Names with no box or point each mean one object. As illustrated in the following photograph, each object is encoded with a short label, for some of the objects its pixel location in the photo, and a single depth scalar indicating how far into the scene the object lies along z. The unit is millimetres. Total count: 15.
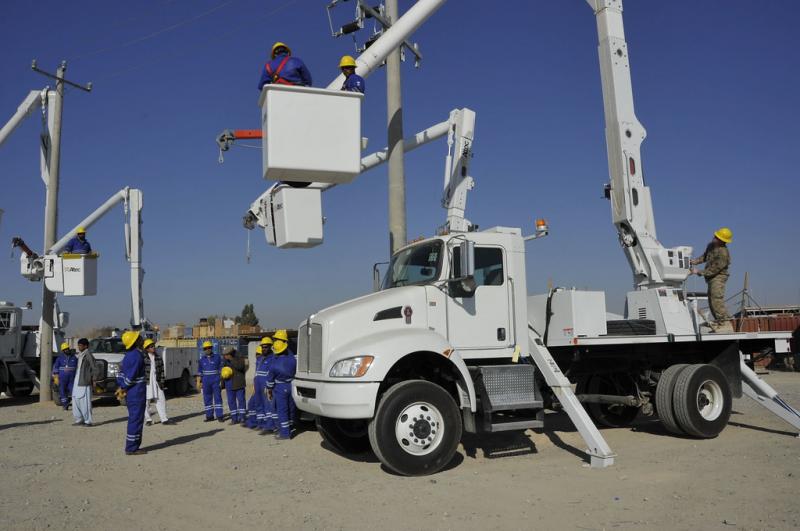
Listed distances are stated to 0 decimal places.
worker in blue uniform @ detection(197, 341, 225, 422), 12500
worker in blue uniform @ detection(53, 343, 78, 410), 14359
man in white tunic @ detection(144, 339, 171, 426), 12274
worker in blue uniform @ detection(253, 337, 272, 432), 10477
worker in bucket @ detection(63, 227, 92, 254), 15961
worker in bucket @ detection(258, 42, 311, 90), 7246
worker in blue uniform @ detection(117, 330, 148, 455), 8820
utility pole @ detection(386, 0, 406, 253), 12766
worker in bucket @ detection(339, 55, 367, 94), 7820
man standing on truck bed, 9445
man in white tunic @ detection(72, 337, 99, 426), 12031
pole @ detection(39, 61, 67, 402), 15961
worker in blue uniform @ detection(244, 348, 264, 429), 11264
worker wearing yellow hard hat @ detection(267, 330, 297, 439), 9930
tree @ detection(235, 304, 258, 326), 57084
